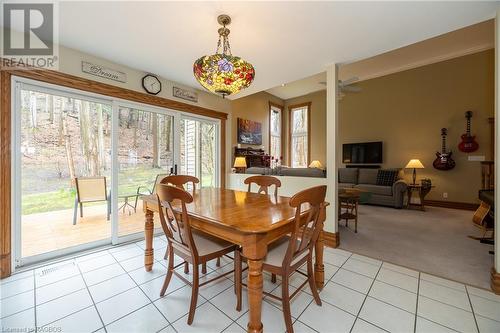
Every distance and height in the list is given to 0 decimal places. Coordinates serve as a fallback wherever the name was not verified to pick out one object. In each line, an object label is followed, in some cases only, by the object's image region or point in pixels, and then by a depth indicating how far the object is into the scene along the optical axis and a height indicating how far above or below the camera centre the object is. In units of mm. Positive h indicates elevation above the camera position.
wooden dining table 1234 -366
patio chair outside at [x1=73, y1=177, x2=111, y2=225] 3178 -412
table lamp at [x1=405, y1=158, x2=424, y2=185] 4859 +26
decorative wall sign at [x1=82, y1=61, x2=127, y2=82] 2543 +1224
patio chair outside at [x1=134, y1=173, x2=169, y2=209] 3219 -399
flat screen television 5805 +395
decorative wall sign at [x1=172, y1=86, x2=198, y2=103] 3477 +1255
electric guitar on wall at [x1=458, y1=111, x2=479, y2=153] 4559 +550
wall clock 3070 +1248
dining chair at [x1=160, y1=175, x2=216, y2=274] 2406 -187
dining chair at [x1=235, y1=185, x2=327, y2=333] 1322 -650
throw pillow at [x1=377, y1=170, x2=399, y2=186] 5109 -278
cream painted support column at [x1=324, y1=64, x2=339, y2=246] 2797 +250
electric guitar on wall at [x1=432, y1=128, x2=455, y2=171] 4820 +150
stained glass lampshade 1559 +724
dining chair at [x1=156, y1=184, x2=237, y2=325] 1418 -637
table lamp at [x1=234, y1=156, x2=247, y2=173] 4289 +52
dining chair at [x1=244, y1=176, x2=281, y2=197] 2398 -189
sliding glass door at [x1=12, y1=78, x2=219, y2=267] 2359 +33
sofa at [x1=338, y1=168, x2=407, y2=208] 4801 -499
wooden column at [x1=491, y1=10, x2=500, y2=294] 1785 -105
